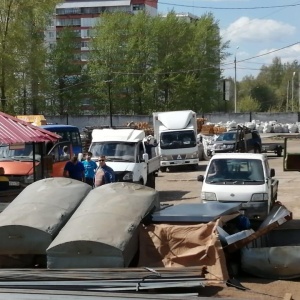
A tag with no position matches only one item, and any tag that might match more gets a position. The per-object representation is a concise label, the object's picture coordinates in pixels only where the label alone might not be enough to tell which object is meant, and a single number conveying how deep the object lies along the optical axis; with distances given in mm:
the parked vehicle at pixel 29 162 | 19141
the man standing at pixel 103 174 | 17891
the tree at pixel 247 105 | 122500
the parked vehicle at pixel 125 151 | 22344
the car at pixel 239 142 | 37938
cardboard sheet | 10008
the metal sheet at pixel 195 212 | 10633
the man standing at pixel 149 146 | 24739
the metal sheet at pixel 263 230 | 10508
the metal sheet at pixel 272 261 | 10562
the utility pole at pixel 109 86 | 76050
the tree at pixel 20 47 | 44719
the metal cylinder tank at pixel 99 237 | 9508
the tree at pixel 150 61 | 78062
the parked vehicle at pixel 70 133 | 29109
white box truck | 34375
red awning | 15633
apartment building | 123812
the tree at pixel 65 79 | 79562
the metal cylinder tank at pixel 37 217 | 10039
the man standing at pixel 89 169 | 19953
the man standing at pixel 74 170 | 18984
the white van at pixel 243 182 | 16344
